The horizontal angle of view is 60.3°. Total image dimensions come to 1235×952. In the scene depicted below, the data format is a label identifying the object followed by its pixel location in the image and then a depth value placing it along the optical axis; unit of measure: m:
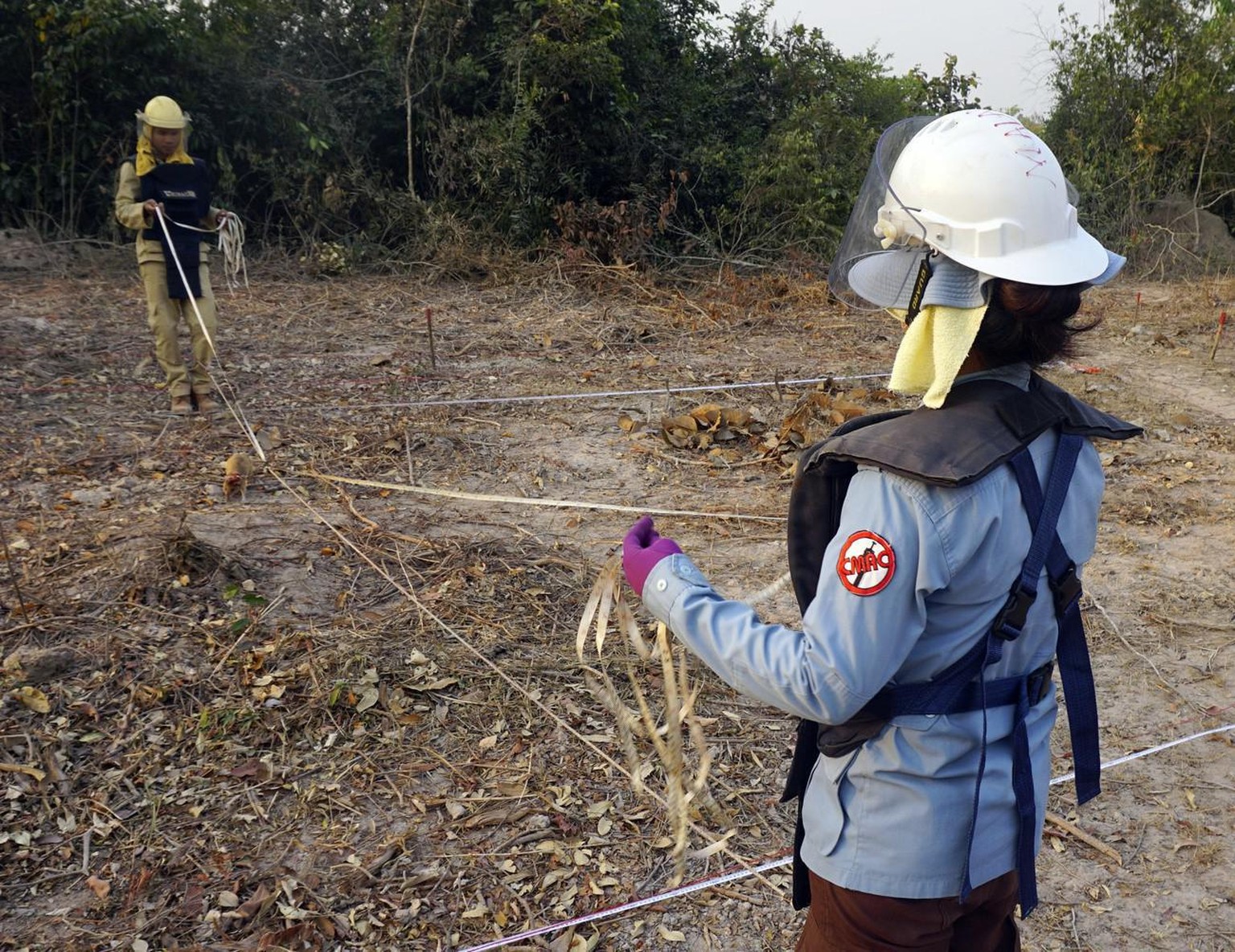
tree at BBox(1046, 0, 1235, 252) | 13.98
